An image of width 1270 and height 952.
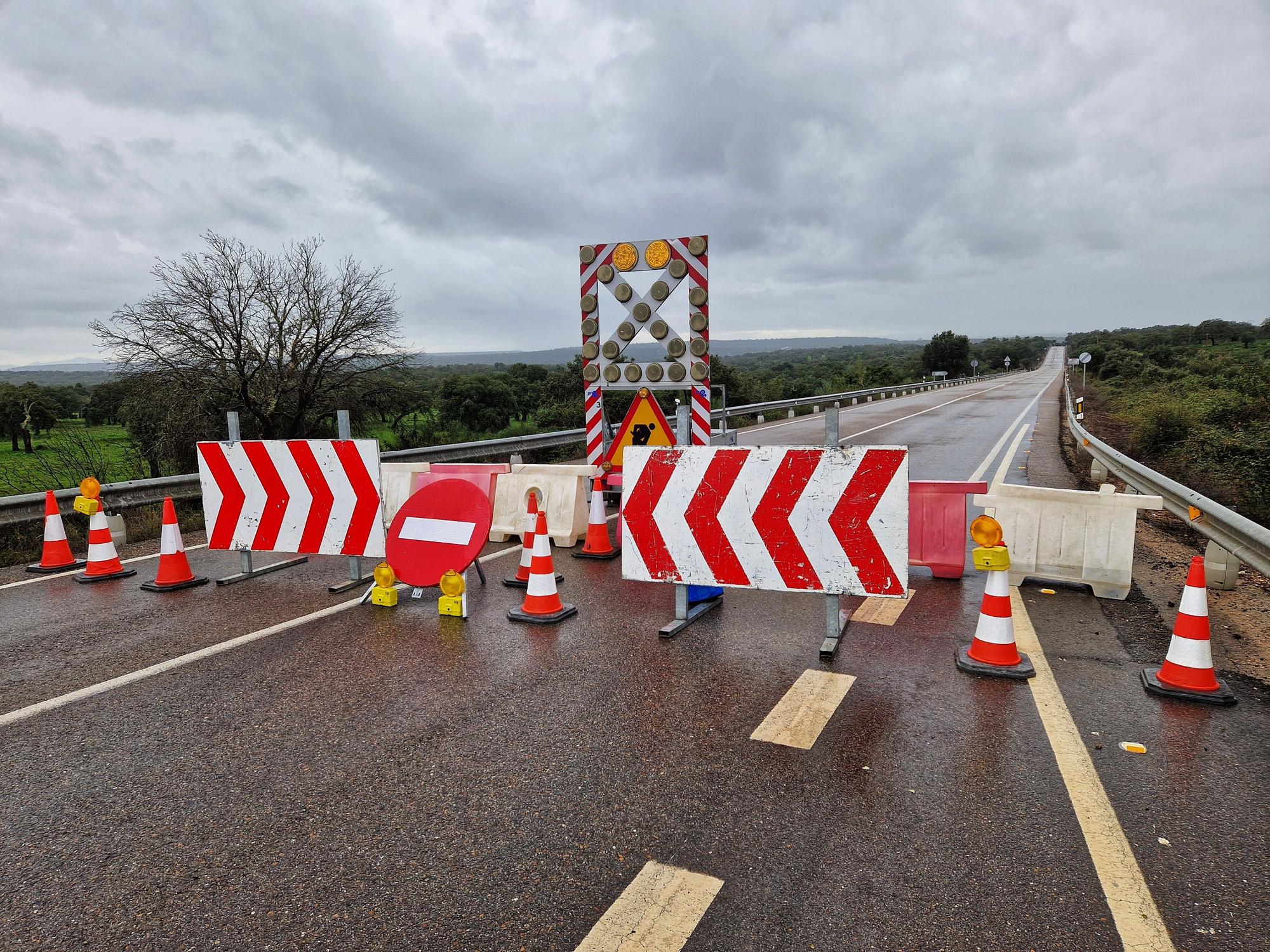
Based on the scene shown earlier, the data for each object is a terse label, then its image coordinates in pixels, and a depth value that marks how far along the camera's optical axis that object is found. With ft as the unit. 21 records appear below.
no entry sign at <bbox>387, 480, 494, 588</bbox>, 20.21
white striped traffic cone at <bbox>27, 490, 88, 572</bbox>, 25.79
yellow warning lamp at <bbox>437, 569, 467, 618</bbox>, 19.61
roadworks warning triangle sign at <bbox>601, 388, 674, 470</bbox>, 29.01
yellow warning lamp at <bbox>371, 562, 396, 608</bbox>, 20.70
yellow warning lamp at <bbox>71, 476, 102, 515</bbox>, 24.75
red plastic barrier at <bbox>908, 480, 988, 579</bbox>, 22.34
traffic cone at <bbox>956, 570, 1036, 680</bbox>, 15.06
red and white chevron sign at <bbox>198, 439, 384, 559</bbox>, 22.04
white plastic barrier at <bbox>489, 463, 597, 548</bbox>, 28.45
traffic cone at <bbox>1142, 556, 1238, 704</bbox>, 13.80
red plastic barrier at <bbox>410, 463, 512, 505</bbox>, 23.35
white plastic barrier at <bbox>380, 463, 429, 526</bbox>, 29.17
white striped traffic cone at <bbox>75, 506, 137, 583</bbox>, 24.06
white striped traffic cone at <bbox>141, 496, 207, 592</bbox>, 22.65
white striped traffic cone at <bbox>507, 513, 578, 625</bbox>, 19.08
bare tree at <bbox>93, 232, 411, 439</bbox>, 63.31
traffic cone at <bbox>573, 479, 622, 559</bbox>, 26.21
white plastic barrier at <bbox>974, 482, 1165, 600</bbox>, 20.27
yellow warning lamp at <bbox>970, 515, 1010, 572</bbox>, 15.61
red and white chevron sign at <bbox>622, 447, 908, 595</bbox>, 16.16
